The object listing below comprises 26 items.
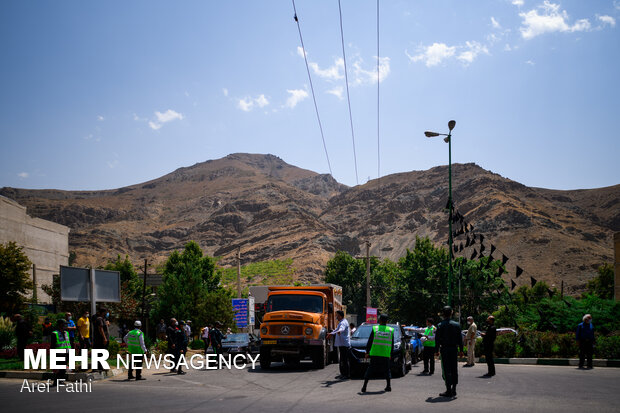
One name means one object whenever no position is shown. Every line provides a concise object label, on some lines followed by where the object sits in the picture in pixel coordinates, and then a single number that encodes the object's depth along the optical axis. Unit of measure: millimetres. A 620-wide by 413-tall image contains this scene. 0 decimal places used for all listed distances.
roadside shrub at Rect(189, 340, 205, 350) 32469
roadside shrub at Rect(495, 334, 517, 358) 23953
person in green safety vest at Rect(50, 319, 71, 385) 14322
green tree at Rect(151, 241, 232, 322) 39656
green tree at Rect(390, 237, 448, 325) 63031
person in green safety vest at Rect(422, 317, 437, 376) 17688
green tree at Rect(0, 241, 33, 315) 43156
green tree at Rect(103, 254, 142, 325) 46188
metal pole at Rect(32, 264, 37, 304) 52281
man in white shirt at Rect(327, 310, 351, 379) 15820
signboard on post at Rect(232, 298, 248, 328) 36688
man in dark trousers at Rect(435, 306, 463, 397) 11438
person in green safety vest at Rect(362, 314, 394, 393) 12453
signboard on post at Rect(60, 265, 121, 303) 16078
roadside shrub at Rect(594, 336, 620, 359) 20062
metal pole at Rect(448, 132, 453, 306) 29480
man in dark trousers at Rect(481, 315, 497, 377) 16078
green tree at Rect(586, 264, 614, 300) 70750
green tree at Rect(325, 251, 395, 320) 92788
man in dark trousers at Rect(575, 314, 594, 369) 17562
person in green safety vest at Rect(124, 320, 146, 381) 15945
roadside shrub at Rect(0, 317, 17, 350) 21439
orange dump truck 18750
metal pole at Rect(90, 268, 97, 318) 16641
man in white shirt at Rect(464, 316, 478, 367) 20094
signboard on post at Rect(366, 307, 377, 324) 42594
